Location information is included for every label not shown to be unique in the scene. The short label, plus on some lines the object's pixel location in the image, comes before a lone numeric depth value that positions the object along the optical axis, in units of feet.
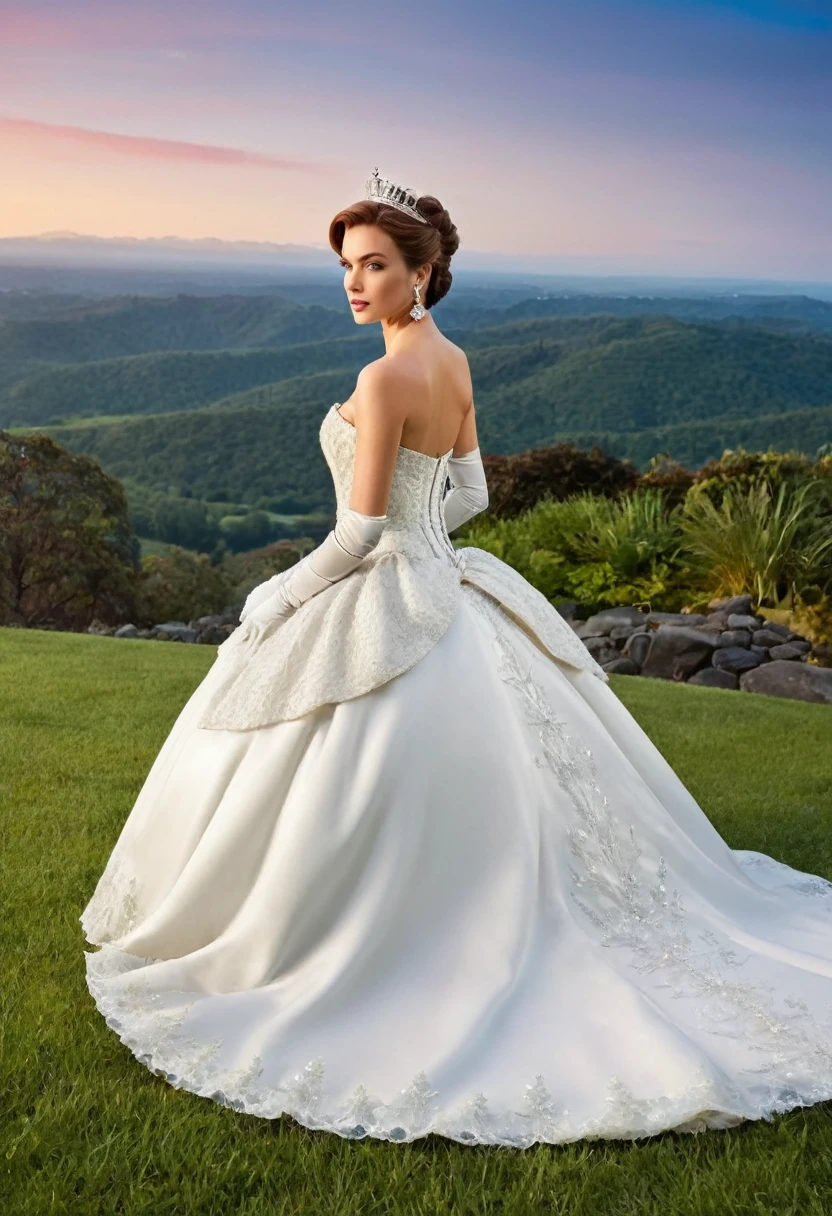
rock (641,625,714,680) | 31.68
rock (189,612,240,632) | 41.60
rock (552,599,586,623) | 36.70
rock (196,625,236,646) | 40.37
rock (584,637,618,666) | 33.14
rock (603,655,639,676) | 32.09
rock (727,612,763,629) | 32.83
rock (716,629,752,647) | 32.09
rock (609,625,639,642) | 33.73
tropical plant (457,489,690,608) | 37.19
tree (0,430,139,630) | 48.67
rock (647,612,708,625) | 34.19
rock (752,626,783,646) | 32.30
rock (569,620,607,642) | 34.37
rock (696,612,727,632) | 33.04
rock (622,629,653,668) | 32.65
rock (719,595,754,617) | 33.94
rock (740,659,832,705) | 29.50
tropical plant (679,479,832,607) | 35.35
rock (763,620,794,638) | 32.68
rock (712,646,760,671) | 31.17
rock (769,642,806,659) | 31.73
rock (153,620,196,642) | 41.22
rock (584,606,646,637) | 34.55
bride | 9.20
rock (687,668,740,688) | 30.96
